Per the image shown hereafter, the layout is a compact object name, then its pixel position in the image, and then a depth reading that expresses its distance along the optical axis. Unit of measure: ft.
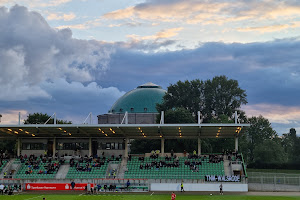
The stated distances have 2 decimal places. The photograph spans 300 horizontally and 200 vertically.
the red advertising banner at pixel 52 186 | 198.90
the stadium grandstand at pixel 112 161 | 199.41
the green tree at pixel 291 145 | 408.26
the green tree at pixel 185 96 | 383.65
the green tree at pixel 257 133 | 397.60
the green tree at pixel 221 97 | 380.99
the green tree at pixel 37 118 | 394.52
